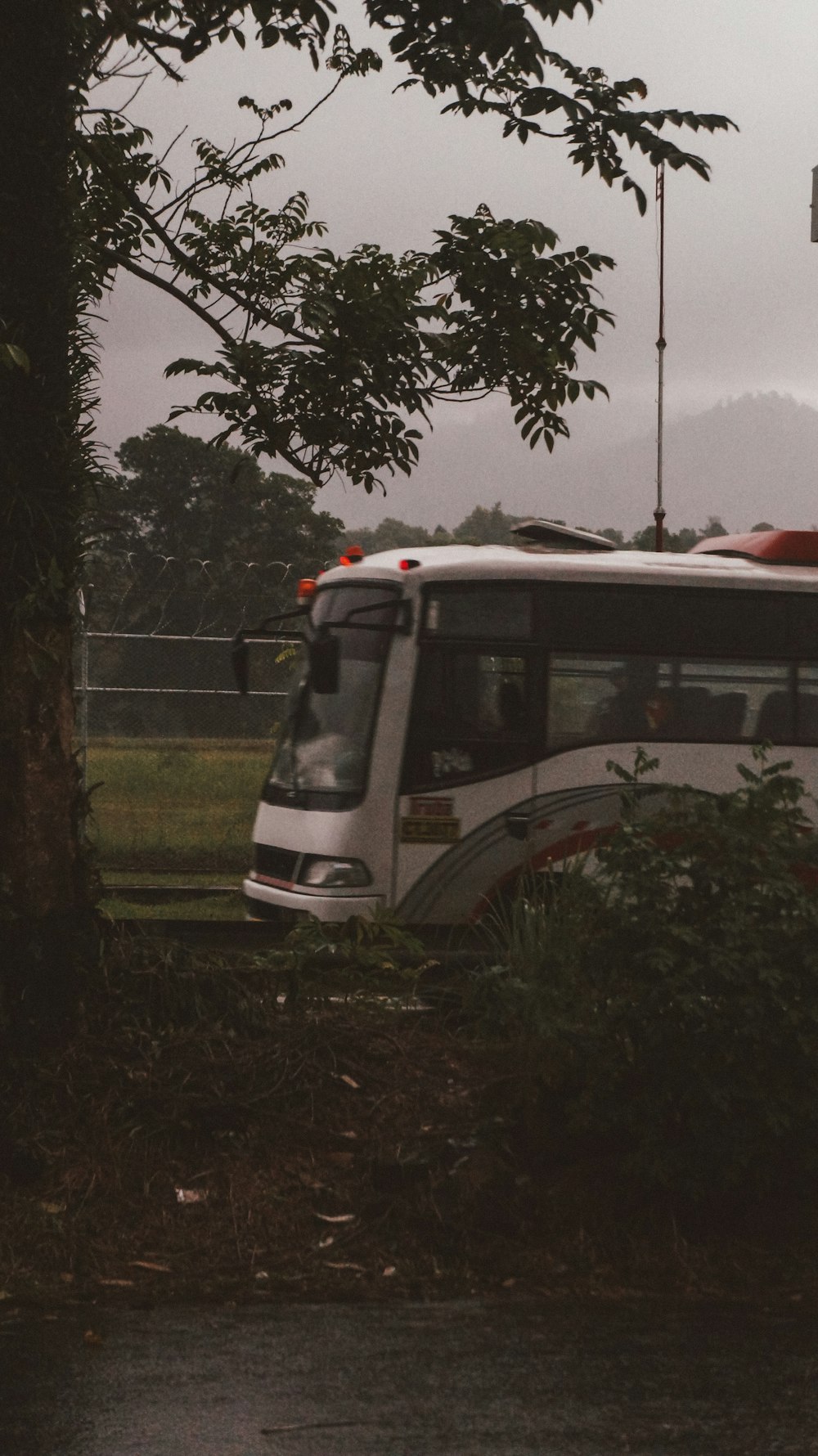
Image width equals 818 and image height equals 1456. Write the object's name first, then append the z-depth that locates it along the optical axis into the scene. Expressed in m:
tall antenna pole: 21.64
